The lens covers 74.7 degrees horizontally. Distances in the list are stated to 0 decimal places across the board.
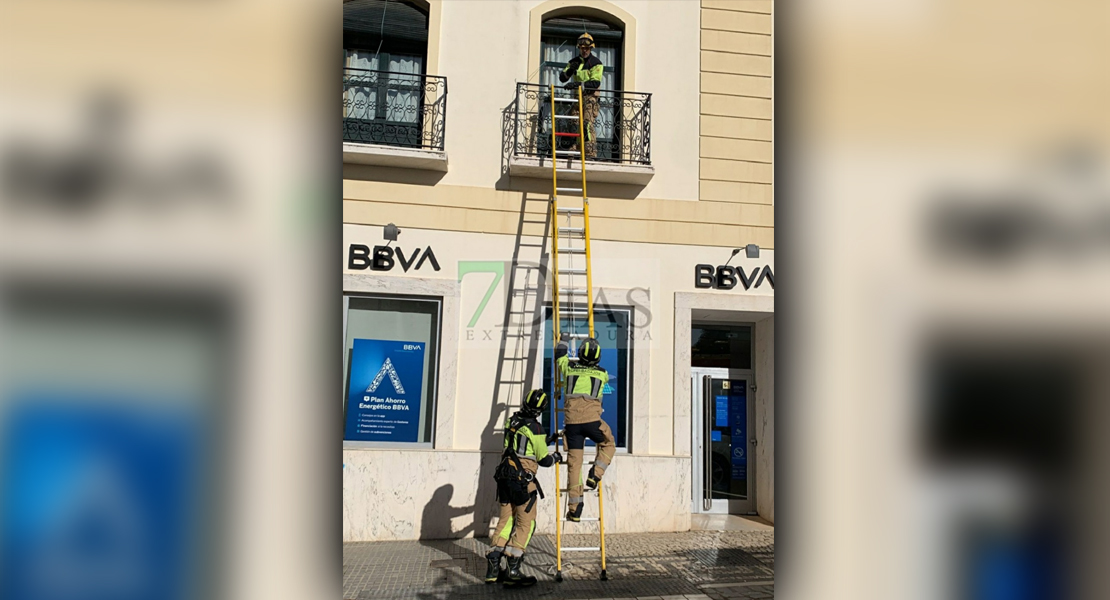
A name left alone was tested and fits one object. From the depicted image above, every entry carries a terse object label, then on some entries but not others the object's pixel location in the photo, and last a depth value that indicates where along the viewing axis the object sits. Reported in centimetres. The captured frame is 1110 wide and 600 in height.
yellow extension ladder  921
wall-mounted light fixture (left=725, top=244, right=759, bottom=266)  999
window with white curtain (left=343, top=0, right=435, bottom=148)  974
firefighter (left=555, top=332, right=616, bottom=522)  778
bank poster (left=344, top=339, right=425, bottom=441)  913
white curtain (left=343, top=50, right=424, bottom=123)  975
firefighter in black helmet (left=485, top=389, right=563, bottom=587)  691
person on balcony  975
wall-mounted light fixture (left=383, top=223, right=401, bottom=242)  924
